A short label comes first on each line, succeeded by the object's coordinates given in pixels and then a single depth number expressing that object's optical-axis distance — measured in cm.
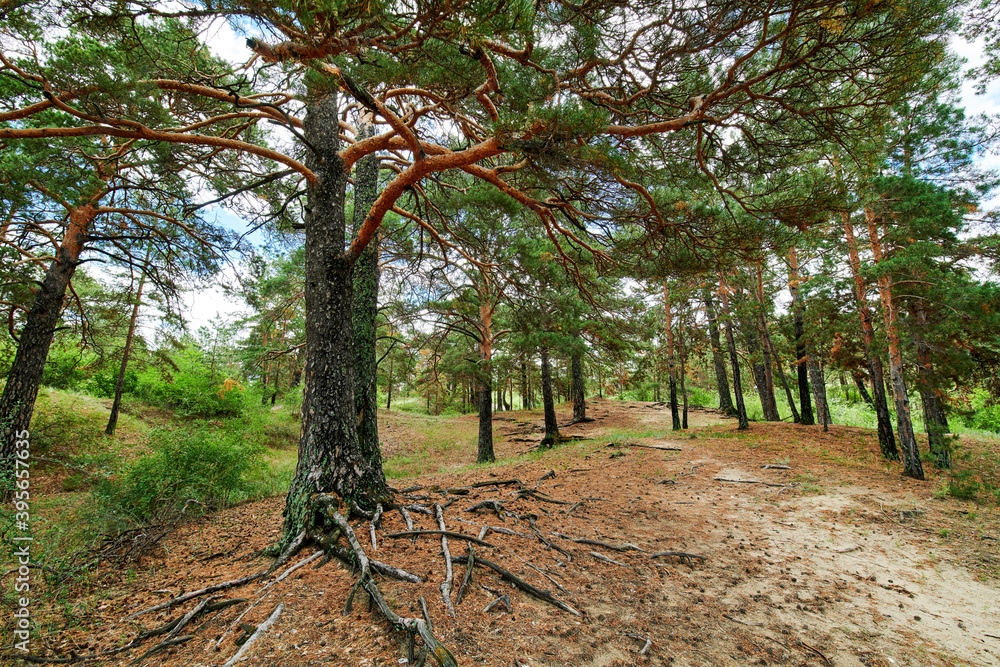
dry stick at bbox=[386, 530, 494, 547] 380
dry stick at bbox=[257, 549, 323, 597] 309
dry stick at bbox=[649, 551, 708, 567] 401
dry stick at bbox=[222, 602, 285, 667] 221
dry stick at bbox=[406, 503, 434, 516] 458
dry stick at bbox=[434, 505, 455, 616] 277
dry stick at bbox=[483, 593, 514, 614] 279
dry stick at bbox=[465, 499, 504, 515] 486
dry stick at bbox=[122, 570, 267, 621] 293
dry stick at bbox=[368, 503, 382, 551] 360
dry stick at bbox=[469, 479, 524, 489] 615
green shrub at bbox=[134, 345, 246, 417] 1334
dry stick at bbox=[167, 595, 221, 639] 264
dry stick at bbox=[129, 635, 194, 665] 238
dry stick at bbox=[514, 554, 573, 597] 322
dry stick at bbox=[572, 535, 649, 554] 415
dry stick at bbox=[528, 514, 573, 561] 391
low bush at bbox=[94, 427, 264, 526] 484
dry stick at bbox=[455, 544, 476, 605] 290
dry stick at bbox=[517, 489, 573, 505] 570
